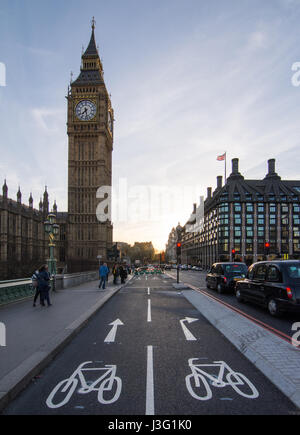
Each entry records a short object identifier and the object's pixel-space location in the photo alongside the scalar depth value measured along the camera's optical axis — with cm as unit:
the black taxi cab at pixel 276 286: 724
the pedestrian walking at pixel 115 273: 1971
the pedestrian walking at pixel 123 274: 2042
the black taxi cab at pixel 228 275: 1312
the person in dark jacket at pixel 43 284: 961
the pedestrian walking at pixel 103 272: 1539
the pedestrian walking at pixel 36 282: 973
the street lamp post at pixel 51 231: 1472
